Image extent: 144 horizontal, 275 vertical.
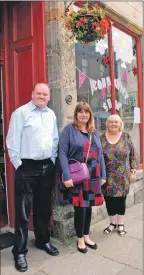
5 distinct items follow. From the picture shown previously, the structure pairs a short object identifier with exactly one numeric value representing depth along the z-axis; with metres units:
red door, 3.81
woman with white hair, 3.88
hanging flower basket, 3.49
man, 3.19
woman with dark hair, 3.40
